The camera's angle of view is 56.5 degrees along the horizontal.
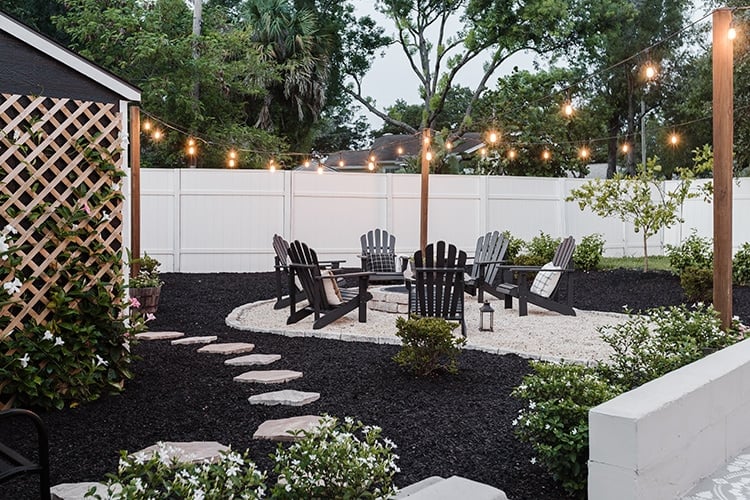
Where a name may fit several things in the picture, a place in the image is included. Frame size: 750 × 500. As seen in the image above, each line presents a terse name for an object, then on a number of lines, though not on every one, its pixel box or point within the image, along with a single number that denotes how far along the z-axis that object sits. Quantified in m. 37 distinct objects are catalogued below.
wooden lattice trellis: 3.63
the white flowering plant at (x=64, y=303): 3.55
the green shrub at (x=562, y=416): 2.61
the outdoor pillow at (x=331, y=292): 6.79
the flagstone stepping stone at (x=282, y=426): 3.21
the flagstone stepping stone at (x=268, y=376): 4.36
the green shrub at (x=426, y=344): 4.39
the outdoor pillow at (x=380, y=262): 9.93
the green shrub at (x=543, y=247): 11.14
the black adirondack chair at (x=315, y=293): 6.59
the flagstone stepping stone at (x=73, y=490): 2.40
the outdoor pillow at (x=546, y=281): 7.65
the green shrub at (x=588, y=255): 11.88
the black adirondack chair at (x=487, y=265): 7.97
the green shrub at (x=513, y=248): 11.62
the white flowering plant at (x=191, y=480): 1.78
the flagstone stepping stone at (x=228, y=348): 5.32
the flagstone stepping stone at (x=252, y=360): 4.91
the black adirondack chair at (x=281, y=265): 7.80
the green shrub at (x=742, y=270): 9.41
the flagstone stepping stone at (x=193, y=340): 5.71
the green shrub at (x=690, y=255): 9.01
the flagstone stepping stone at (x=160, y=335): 5.93
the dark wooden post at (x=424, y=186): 9.70
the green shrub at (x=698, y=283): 7.81
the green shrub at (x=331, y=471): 1.98
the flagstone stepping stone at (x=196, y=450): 2.88
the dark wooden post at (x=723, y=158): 4.61
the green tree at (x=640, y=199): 10.64
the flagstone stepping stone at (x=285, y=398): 3.85
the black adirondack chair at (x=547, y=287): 7.45
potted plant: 6.92
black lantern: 6.48
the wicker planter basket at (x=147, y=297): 6.93
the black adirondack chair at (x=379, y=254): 9.94
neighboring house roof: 23.39
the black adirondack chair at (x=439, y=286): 6.18
